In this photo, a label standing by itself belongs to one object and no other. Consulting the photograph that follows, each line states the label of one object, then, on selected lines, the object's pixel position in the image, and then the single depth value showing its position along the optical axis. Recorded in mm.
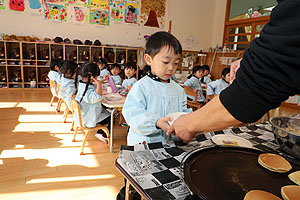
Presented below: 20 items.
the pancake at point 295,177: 647
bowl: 797
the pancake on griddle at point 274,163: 706
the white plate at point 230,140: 939
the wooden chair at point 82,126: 2269
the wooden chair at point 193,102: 3550
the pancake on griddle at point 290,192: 548
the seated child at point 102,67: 4458
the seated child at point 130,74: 3730
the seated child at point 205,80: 5596
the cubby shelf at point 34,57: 5875
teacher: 398
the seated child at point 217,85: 3555
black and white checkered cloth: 588
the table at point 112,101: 2379
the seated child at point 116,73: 4129
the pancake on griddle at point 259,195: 547
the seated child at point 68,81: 2979
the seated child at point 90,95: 2393
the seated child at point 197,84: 4000
